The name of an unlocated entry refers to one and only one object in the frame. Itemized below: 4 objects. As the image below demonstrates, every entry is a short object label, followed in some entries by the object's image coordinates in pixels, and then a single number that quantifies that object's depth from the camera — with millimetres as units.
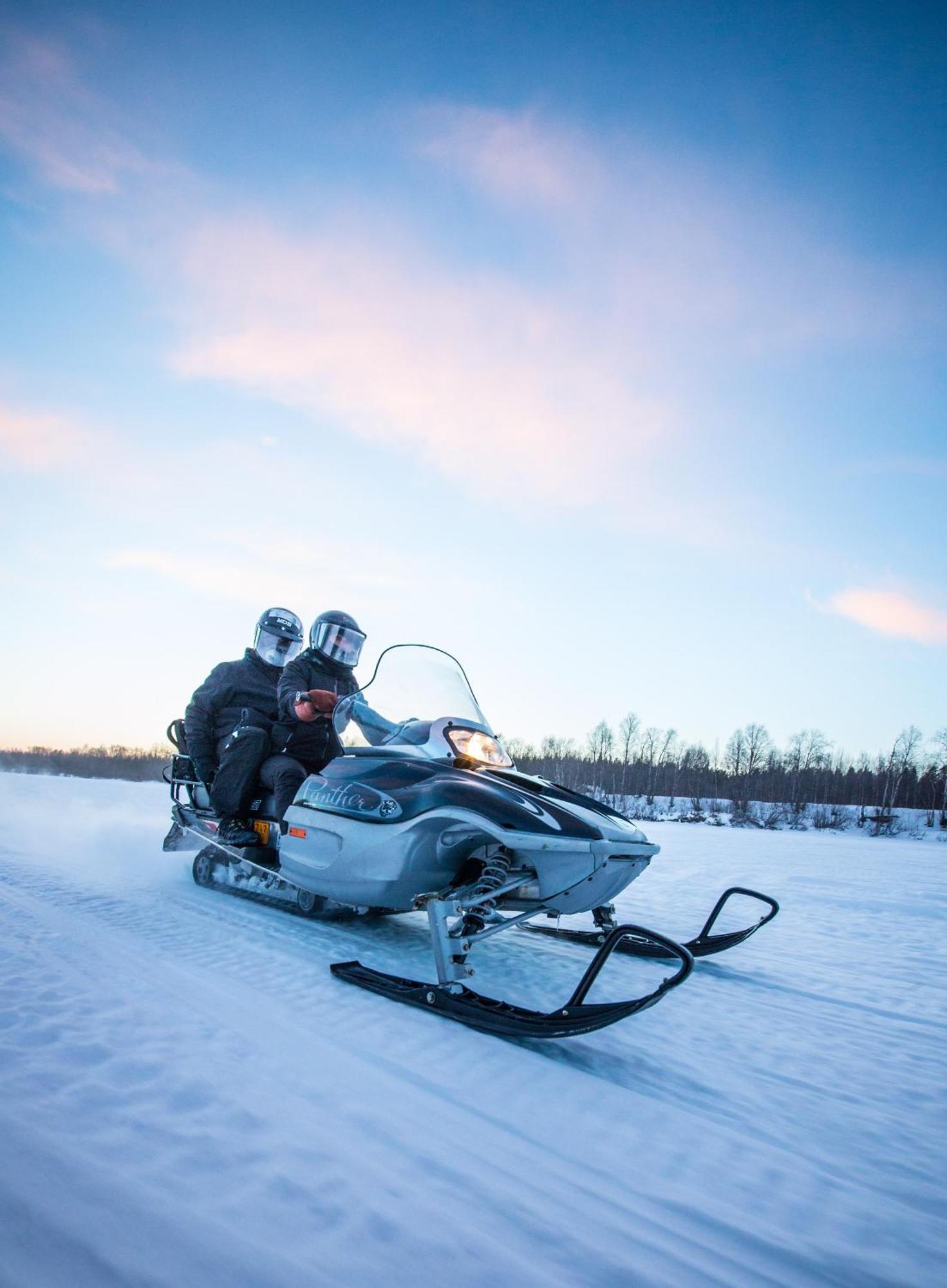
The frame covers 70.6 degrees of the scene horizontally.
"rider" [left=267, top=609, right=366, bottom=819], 4441
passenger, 4680
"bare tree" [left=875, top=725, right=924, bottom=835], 40656
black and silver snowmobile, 2732
